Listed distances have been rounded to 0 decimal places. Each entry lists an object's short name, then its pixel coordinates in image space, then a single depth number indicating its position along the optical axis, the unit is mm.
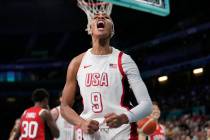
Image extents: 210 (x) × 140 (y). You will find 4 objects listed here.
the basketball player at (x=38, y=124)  6918
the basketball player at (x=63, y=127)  8477
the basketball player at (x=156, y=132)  7713
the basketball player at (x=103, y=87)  3201
